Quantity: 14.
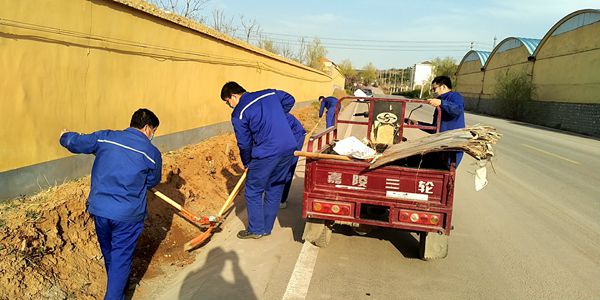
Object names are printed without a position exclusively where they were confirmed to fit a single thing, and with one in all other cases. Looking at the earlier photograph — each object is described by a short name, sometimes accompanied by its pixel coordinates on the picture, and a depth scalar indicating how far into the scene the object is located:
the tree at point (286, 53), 39.64
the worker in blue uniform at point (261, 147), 4.92
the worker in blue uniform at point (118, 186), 3.34
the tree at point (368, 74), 128.15
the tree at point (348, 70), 103.32
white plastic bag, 4.49
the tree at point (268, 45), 34.10
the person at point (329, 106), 10.72
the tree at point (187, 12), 13.12
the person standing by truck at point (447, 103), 5.55
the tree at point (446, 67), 66.81
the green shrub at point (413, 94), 83.00
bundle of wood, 3.71
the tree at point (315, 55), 50.50
